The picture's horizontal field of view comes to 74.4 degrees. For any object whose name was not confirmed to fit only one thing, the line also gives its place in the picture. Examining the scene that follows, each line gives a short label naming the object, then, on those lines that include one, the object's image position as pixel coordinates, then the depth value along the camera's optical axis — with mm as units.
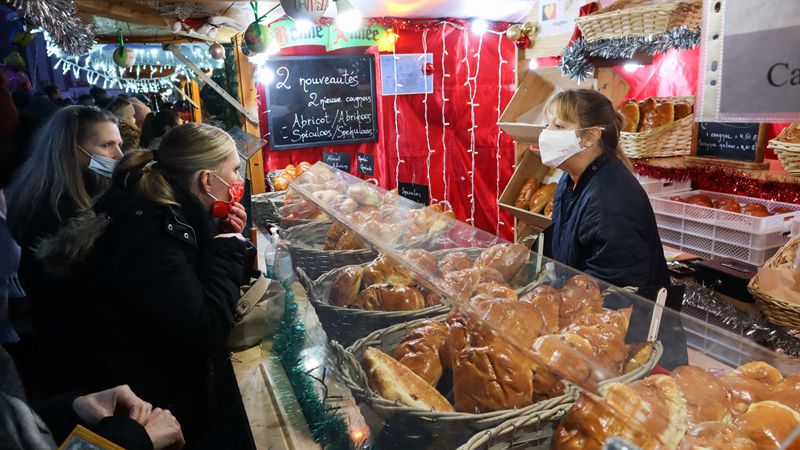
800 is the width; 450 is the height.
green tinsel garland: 1346
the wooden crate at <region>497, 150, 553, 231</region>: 4242
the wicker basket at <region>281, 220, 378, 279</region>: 1871
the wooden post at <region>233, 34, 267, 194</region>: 4883
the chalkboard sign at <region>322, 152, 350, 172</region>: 4199
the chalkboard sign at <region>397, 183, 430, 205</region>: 3127
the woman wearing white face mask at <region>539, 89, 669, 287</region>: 2174
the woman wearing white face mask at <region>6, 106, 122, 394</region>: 1826
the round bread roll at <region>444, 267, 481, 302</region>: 1395
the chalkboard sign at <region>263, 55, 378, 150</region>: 5414
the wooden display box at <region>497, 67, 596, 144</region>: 4031
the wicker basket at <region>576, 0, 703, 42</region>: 2447
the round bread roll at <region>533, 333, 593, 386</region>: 850
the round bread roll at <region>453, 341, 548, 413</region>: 1029
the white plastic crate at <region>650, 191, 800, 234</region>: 2748
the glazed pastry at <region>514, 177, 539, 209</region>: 4227
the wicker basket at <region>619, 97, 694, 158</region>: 3129
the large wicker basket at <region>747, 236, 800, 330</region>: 1979
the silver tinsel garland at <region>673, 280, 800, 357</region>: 2012
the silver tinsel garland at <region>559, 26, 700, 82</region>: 2492
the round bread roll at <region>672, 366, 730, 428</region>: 971
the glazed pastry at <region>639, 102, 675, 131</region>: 3184
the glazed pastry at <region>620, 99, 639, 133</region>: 3262
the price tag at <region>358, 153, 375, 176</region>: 3929
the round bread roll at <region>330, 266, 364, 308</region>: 1613
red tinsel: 2983
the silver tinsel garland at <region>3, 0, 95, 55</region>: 1882
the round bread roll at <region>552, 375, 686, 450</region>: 790
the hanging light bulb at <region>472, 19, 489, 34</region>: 5973
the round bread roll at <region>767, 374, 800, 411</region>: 968
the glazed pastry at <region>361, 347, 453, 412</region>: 1080
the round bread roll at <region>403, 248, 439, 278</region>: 1674
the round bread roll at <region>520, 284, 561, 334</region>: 1317
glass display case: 892
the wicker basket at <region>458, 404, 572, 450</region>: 979
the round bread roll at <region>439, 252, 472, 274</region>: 1760
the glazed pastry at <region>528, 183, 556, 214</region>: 4043
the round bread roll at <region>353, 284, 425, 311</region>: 1474
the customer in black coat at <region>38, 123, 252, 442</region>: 1693
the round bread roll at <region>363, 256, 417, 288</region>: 1599
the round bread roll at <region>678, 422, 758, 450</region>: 845
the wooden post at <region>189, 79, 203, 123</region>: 7045
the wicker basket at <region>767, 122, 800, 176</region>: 2139
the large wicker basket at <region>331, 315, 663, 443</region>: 997
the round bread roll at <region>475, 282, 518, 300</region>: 1432
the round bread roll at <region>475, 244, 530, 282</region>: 1689
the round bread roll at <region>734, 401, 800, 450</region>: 867
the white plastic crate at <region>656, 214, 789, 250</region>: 2803
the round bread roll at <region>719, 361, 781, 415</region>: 1014
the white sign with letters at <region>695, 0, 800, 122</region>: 802
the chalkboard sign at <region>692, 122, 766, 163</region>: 2982
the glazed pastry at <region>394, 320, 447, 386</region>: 1199
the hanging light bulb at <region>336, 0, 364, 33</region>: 3521
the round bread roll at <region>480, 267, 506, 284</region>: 1598
